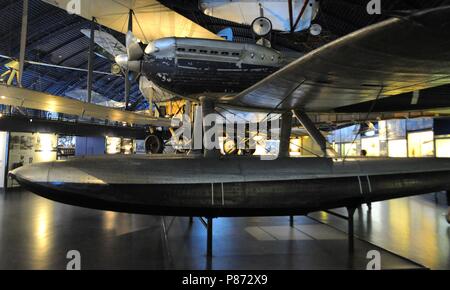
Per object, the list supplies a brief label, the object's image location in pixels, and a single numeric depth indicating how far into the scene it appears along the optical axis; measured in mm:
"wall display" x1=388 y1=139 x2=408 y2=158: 12875
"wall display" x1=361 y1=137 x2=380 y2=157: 15593
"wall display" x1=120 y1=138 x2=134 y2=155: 16766
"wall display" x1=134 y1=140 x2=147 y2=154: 19434
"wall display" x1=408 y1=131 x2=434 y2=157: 10992
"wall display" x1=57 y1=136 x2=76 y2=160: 22500
